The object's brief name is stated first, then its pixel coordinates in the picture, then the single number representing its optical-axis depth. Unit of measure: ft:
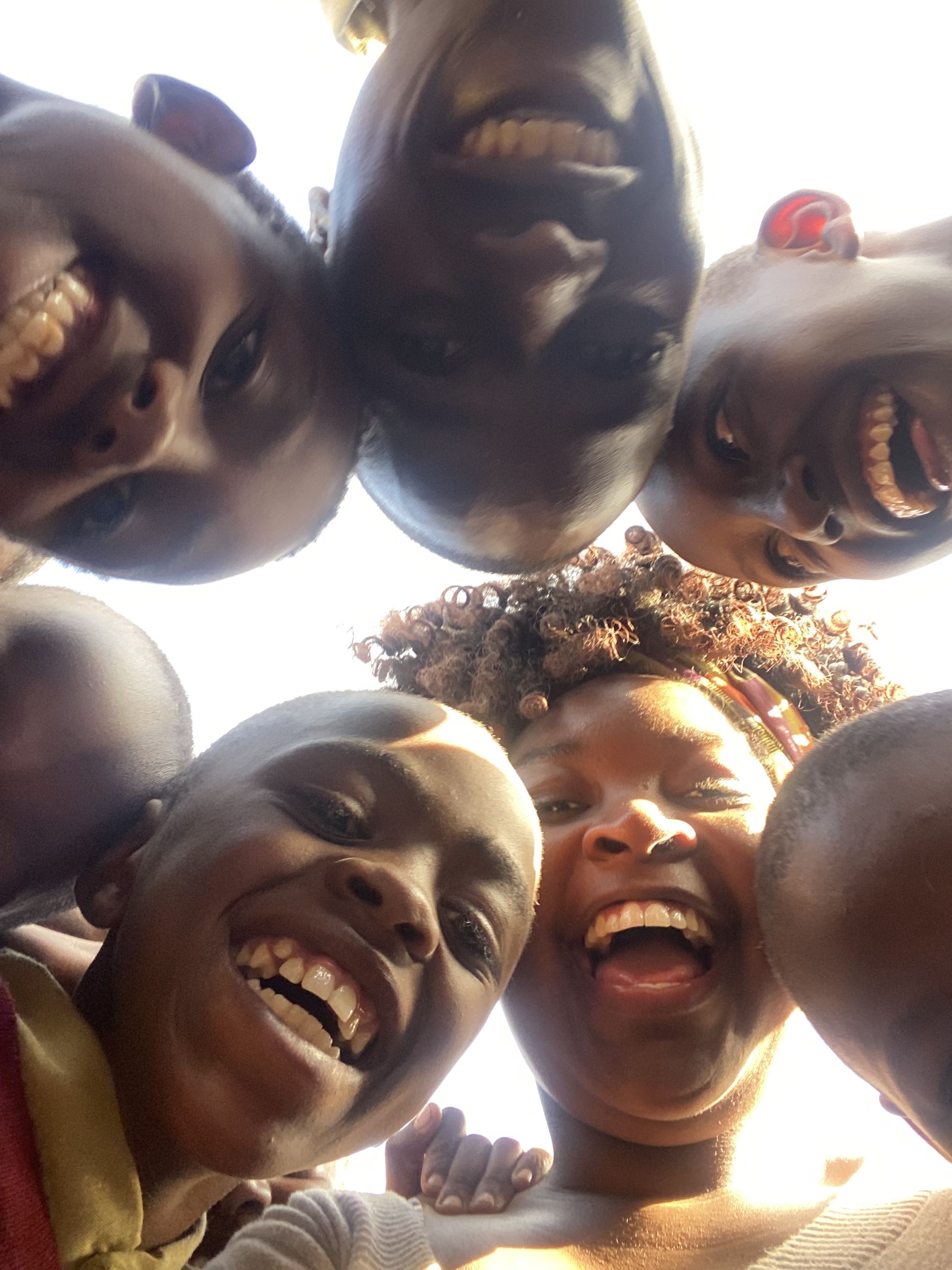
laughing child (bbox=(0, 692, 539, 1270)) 0.87
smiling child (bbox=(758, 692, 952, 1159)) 0.92
